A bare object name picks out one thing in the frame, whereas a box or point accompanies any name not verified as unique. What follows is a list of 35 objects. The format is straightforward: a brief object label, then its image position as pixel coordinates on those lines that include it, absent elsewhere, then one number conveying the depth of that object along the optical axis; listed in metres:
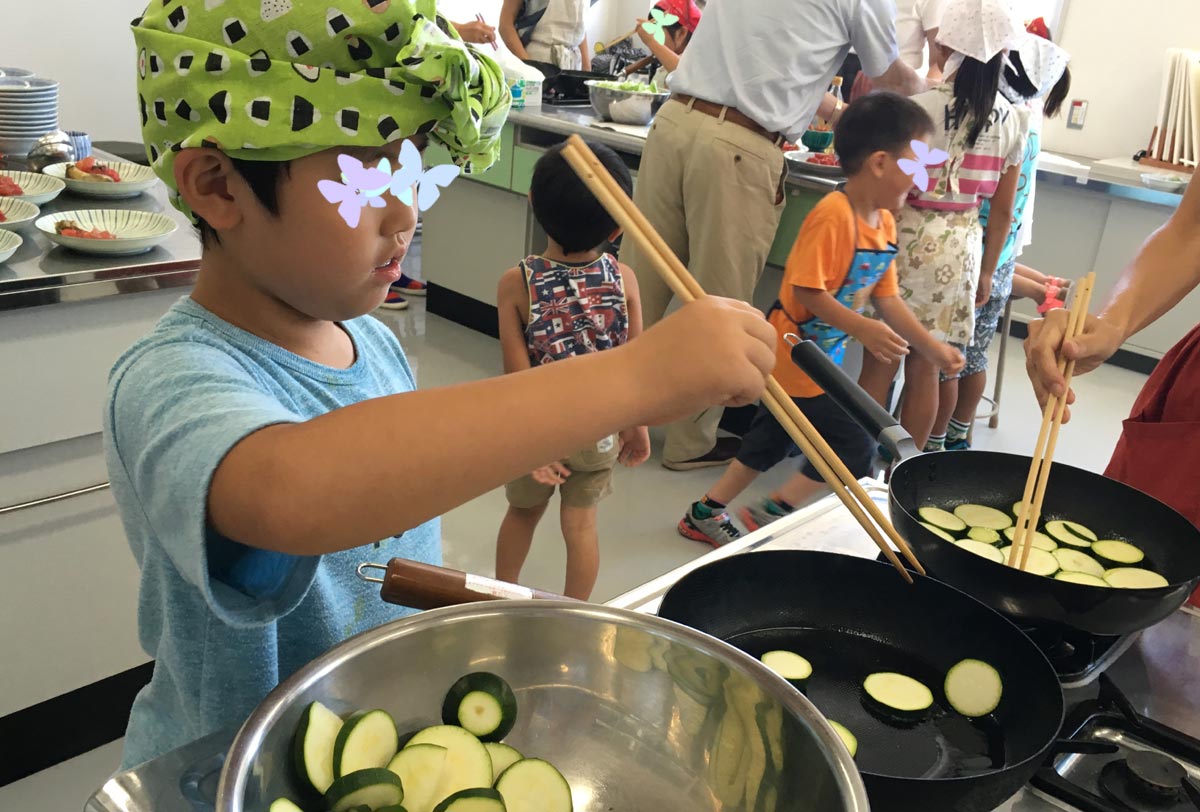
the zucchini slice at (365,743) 0.61
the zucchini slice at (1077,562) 1.03
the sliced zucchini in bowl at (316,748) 0.59
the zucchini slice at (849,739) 0.73
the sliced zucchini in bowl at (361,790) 0.58
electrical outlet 4.82
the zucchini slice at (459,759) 0.64
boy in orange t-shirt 2.38
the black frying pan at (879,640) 0.77
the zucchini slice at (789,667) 0.83
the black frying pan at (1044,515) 0.81
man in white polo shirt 2.67
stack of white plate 1.95
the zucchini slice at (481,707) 0.69
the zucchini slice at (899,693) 0.80
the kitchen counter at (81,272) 1.42
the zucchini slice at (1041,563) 1.02
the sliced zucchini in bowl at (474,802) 0.59
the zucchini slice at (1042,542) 1.08
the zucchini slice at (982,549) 1.01
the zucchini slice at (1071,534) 1.09
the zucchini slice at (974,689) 0.81
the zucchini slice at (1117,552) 1.07
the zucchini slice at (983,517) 1.10
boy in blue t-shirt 0.59
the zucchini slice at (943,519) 1.06
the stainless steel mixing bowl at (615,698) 0.65
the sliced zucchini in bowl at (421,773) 0.62
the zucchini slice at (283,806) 0.55
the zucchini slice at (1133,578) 1.00
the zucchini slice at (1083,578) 0.97
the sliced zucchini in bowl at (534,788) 0.63
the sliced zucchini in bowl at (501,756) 0.66
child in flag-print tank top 2.00
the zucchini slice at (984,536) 1.07
